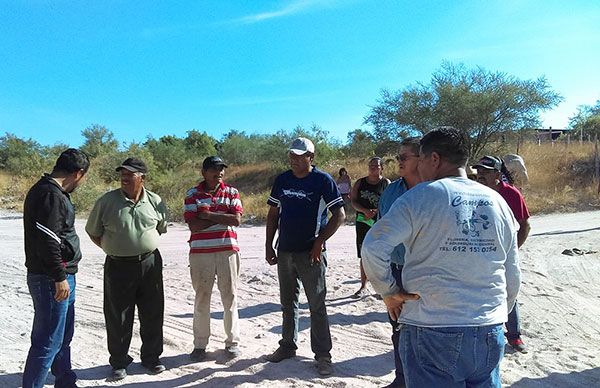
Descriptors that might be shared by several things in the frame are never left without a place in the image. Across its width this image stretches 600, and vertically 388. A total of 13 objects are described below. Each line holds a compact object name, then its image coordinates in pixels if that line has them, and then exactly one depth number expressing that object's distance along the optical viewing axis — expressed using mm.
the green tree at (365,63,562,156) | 23062
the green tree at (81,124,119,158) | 33375
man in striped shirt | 4785
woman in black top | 6461
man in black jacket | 3559
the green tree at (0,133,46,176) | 30766
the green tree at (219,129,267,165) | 37781
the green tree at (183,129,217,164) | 41641
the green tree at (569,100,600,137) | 36516
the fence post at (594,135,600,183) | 21975
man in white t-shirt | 2184
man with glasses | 3703
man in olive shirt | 4383
